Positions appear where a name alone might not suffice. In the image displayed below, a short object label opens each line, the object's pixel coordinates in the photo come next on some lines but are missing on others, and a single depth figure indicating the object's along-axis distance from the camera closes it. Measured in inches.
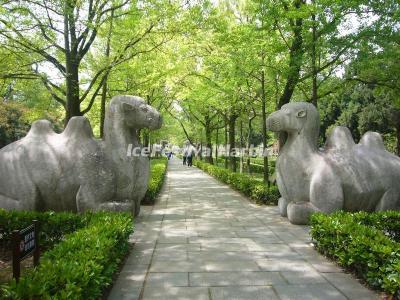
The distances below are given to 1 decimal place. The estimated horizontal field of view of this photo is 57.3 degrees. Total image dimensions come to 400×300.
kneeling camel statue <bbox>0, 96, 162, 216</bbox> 291.0
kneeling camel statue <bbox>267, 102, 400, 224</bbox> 314.0
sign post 139.8
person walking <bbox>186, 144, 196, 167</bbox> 1403.8
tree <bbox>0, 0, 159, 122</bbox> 400.8
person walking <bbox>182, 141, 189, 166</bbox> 1462.6
